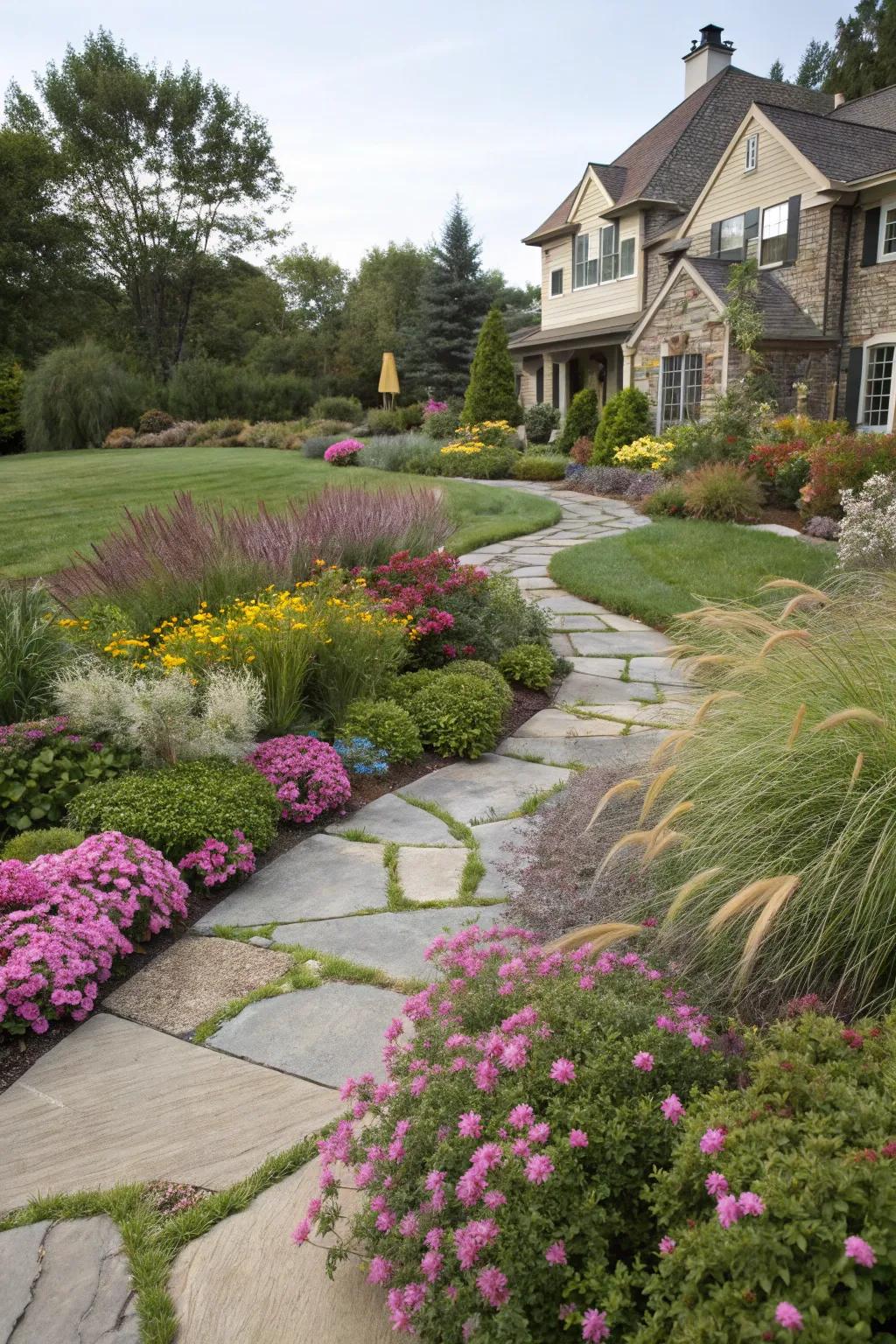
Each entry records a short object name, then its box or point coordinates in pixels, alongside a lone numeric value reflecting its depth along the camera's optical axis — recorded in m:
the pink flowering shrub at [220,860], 3.22
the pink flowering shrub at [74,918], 2.49
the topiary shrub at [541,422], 21.67
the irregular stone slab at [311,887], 3.10
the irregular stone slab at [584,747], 4.39
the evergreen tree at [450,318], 29.81
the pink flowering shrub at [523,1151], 1.37
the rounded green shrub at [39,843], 3.23
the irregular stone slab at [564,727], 4.84
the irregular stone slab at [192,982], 2.57
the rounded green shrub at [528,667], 5.65
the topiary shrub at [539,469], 16.86
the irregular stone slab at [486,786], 3.96
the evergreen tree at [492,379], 21.47
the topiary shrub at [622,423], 16.31
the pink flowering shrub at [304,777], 3.83
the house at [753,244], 15.21
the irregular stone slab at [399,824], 3.68
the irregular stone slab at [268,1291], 1.60
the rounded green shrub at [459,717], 4.63
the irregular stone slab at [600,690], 5.47
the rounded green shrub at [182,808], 3.30
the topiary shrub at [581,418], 19.27
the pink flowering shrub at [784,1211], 1.12
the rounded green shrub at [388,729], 4.47
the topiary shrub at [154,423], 24.23
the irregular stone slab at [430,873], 3.18
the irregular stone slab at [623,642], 6.52
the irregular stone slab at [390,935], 2.74
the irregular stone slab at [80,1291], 1.60
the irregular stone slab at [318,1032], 2.30
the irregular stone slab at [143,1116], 1.99
